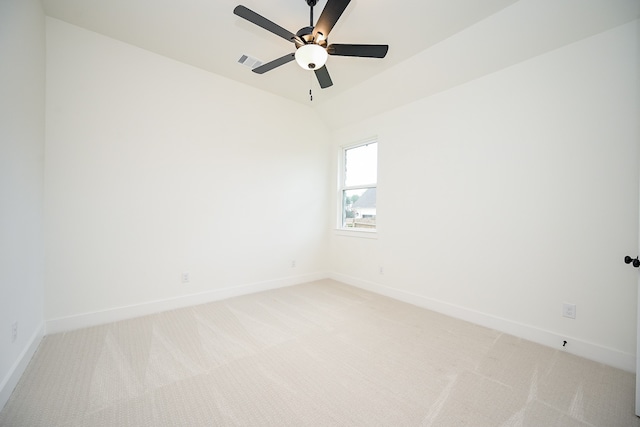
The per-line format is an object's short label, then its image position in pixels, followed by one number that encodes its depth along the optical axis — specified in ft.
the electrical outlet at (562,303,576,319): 6.91
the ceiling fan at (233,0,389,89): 5.44
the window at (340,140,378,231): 12.81
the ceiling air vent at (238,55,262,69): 9.32
